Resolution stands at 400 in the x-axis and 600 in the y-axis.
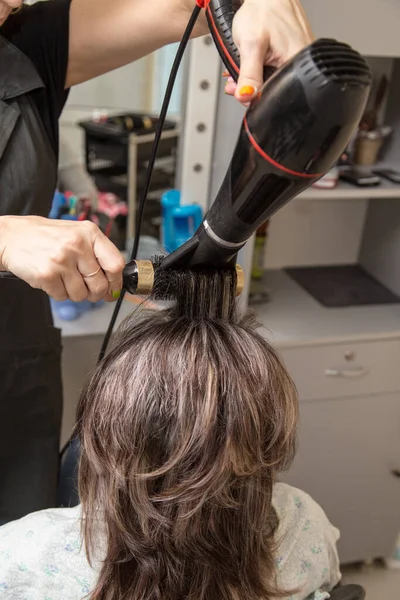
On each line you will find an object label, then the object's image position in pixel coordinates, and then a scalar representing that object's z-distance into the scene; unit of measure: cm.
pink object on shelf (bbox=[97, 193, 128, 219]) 176
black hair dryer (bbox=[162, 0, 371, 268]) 52
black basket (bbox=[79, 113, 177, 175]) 190
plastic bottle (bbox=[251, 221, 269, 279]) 168
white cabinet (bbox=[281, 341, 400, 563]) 155
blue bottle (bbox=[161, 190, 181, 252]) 148
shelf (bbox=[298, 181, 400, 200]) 139
